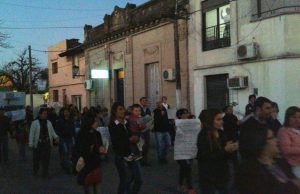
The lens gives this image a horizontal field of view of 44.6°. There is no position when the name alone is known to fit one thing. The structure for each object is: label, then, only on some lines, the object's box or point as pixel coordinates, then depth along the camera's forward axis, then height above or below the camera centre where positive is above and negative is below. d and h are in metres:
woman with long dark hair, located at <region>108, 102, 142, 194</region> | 5.48 -0.86
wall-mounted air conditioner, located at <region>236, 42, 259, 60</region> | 12.59 +1.37
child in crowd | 5.61 -0.72
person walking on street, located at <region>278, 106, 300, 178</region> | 4.22 -0.59
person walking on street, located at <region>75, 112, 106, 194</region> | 5.22 -0.82
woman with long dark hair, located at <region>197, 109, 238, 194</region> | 4.28 -0.74
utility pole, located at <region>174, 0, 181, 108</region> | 14.17 +0.98
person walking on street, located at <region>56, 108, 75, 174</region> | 9.35 -1.01
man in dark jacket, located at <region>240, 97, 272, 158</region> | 5.08 -0.29
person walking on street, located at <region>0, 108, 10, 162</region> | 11.14 -1.12
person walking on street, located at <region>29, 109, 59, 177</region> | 8.66 -1.02
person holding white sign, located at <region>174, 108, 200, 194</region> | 6.51 -1.37
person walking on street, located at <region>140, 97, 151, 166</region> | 9.60 -1.17
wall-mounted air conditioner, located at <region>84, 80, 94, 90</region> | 23.62 +0.64
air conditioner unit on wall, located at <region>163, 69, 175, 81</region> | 15.96 +0.79
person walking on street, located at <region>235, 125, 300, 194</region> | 2.74 -0.61
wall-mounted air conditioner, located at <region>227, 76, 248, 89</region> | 12.93 +0.30
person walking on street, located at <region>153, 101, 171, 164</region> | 9.87 -1.14
